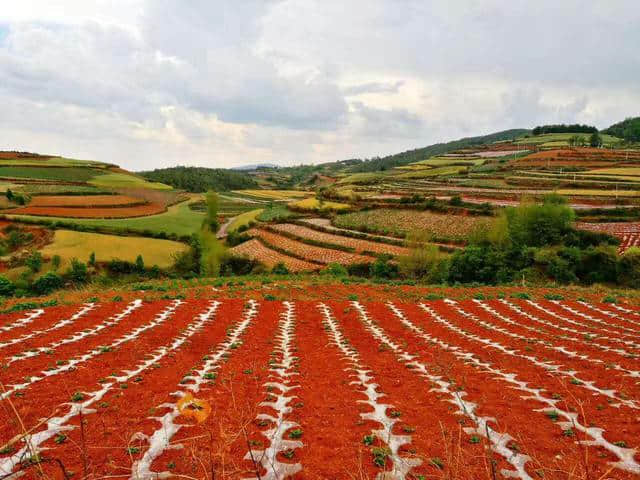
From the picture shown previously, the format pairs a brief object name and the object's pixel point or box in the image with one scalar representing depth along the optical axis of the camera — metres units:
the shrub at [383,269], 36.62
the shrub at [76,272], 37.12
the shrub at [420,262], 36.16
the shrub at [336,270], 33.27
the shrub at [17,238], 43.16
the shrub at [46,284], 33.09
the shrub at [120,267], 41.22
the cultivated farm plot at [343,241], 44.09
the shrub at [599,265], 31.97
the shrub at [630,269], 31.06
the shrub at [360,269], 38.34
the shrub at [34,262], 37.03
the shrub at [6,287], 30.02
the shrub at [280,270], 36.62
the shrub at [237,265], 43.43
